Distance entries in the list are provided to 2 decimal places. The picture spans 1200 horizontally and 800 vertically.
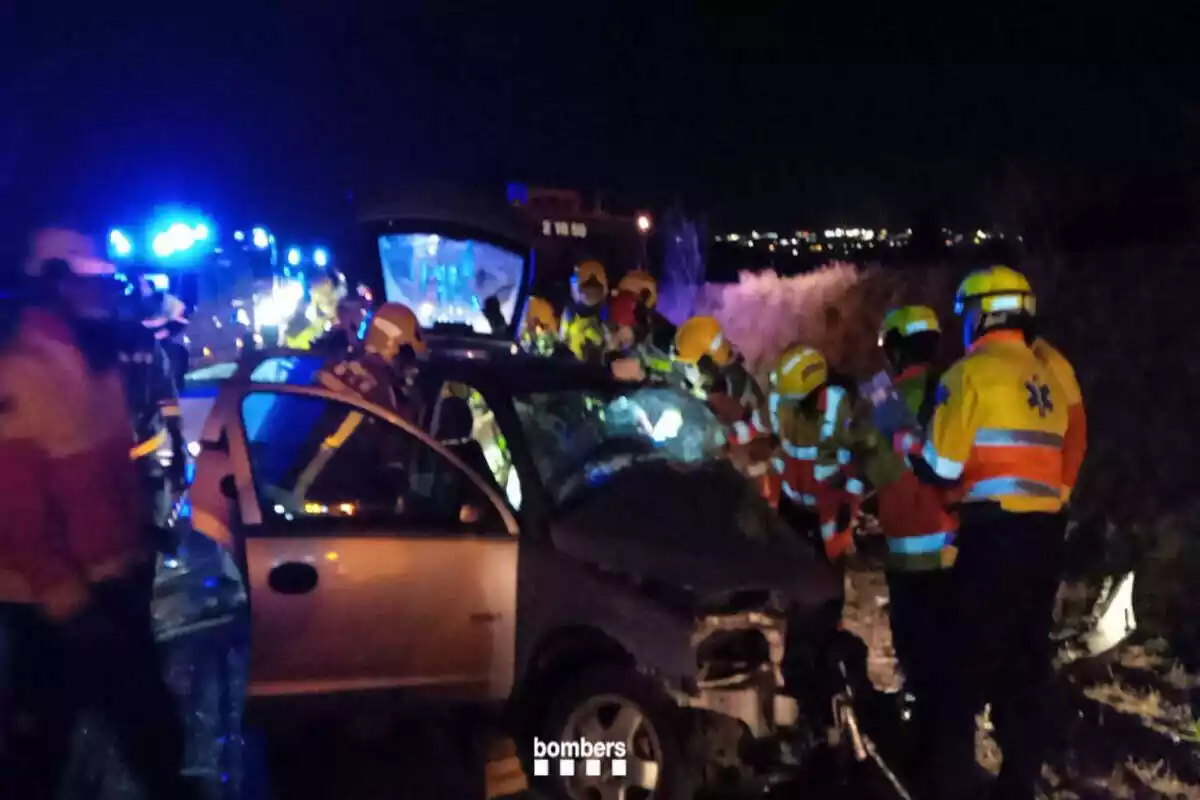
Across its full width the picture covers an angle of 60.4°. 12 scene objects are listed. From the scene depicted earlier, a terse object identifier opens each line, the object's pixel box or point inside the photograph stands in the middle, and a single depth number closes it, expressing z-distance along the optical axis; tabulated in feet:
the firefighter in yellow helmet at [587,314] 30.09
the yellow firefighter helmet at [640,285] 30.53
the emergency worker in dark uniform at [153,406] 12.43
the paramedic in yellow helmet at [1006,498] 13.67
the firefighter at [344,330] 24.25
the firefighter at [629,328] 28.45
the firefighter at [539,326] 37.76
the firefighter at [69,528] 11.07
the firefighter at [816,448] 17.75
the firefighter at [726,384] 20.40
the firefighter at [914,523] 15.42
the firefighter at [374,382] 14.42
